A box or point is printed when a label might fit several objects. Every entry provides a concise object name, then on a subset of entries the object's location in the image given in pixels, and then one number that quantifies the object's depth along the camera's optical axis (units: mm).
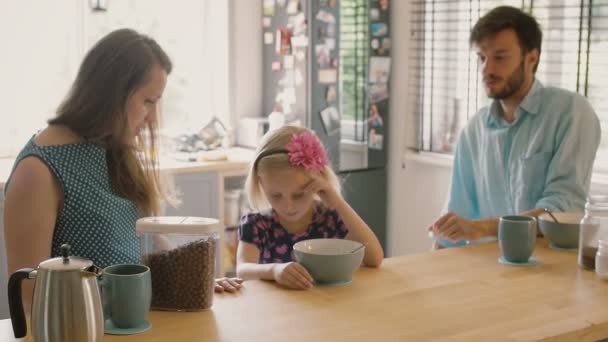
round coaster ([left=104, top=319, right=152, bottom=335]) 1494
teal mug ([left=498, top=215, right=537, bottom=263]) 2047
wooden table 1514
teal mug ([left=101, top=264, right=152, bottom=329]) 1494
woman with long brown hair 1902
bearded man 2562
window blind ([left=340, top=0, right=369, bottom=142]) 4289
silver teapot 1312
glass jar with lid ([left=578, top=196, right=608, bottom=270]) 2004
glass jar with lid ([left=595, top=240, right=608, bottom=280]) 1920
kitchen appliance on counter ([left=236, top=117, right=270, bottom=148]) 4422
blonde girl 2113
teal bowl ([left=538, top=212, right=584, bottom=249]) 2199
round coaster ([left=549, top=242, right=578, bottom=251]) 2213
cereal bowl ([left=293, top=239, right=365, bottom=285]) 1821
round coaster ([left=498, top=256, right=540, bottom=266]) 2051
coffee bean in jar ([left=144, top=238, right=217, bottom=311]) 1614
